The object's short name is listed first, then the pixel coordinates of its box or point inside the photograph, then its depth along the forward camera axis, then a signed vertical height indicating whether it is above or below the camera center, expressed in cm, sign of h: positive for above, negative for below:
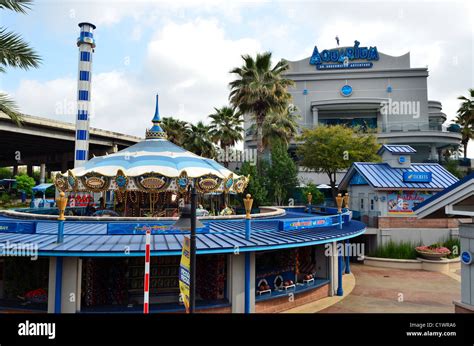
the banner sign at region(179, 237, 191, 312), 736 -175
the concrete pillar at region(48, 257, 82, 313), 1102 -311
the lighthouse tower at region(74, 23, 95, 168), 3572 +1133
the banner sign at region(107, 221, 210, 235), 1305 -145
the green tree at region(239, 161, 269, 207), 3488 +106
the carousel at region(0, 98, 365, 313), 1119 -239
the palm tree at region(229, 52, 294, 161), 3164 +1013
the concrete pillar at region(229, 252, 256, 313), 1253 -334
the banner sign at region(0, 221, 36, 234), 1247 -135
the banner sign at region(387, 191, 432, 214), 2708 -43
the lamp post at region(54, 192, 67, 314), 1095 -288
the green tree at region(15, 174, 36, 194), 5800 +130
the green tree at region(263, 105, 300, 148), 3962 +771
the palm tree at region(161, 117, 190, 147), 4881 +929
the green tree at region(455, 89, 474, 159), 4684 +1153
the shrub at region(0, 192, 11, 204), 5452 -134
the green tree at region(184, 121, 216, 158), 4531 +700
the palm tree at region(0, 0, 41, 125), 1093 +462
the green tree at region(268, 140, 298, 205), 3713 +197
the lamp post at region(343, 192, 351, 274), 2175 -479
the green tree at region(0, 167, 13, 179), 11518 +640
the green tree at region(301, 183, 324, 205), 3928 -12
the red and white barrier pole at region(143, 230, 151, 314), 795 -195
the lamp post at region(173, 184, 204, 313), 690 -122
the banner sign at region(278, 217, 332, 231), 1434 -132
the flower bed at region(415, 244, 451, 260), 2360 -406
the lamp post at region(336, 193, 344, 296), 1719 -396
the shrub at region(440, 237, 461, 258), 2478 -383
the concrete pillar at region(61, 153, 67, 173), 7551 +698
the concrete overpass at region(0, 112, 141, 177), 5006 +889
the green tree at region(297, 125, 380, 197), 3900 +543
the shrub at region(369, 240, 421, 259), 2512 -428
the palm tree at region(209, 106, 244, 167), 4388 +868
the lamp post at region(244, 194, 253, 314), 1255 -304
